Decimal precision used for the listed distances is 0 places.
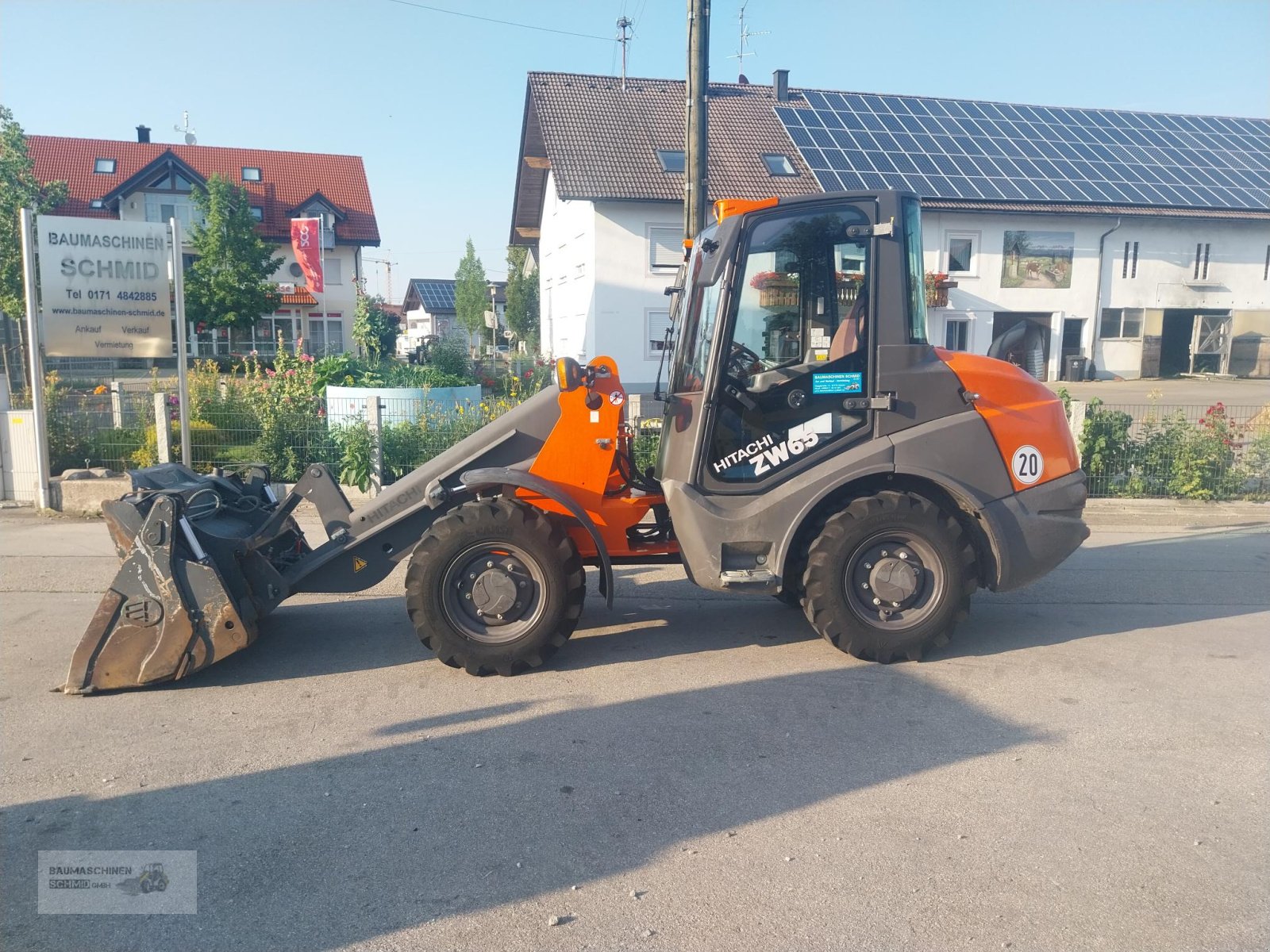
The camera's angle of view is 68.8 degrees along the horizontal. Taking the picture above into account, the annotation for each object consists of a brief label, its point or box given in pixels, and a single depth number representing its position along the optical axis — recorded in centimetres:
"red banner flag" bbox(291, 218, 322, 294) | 2702
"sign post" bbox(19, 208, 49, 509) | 903
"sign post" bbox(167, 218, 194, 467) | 923
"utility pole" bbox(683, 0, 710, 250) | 891
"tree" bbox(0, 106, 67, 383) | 2359
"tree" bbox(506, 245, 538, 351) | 3953
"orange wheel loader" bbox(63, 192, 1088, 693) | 513
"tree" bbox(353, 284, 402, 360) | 1464
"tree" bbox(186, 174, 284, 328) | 3225
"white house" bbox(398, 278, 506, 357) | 6675
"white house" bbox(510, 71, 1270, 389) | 2452
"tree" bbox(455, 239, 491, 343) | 4503
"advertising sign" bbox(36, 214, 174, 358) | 917
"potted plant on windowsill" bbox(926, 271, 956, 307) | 2577
